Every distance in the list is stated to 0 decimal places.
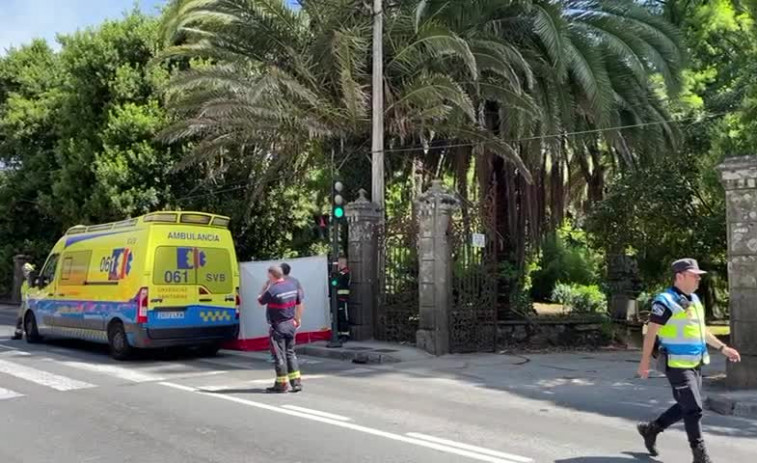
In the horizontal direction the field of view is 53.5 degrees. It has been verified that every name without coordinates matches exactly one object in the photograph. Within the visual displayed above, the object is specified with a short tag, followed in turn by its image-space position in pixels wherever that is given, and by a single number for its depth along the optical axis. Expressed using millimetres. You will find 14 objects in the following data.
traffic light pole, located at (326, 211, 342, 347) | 14836
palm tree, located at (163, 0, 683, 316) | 16000
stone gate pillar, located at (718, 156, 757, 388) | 10125
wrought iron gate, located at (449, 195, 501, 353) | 14812
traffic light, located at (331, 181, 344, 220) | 14680
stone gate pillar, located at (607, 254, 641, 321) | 18858
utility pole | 16344
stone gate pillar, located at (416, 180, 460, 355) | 14375
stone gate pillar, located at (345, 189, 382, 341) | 16089
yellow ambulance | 12703
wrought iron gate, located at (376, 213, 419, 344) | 15586
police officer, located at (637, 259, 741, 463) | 6020
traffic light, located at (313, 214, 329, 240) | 15741
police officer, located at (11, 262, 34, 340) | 16414
